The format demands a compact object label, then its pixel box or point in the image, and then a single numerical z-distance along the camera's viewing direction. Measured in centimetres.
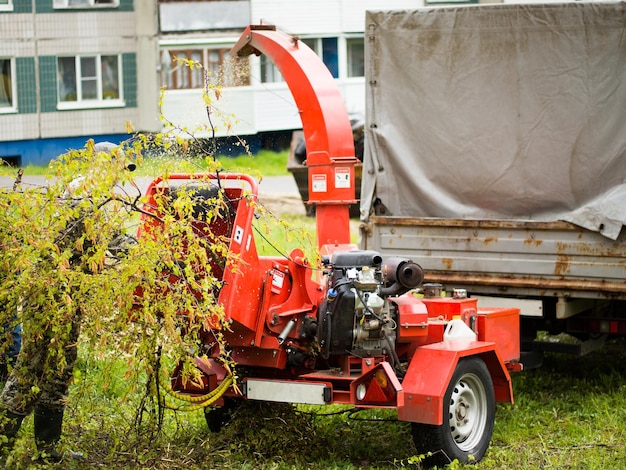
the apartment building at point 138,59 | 2466
